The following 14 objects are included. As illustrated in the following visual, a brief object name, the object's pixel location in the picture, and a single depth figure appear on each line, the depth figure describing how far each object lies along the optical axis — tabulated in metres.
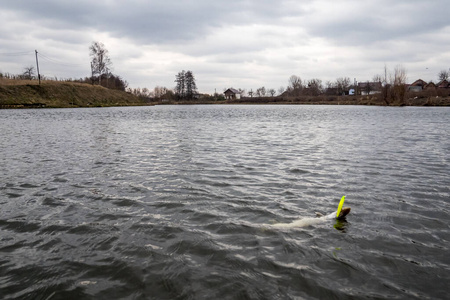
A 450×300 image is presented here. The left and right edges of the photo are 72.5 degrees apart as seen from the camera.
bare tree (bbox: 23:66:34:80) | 113.31
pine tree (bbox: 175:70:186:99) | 142.38
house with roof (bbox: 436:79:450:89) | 124.60
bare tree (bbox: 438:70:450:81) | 138.14
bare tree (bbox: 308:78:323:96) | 151.00
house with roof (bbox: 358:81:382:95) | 135.62
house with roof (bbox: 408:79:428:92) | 140.00
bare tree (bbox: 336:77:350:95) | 151.12
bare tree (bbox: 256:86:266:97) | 185.23
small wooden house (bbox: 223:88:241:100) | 171.12
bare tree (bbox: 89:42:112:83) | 96.00
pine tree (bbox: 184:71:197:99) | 141.25
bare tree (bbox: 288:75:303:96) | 161.25
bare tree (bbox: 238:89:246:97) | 184.62
